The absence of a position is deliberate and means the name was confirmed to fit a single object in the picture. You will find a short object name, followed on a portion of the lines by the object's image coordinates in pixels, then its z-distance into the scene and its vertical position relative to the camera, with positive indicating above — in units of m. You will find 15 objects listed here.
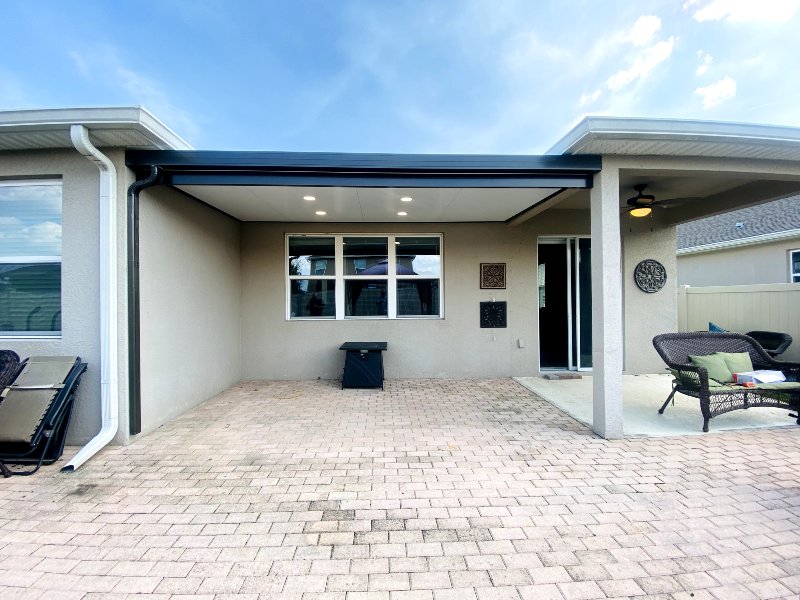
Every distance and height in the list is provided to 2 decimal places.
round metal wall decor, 6.25 +0.36
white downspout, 3.28 +0.01
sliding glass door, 6.29 -0.05
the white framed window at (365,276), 6.16 +0.45
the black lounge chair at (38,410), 2.93 -0.87
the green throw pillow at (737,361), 4.12 -0.74
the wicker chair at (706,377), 3.65 -0.83
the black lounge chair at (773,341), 5.79 -0.73
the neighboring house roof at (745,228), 9.22 +2.09
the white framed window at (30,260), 3.57 +0.47
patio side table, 5.47 -0.99
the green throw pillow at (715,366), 4.04 -0.78
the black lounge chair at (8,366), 3.19 -0.54
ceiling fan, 4.66 +1.27
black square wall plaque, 6.14 -0.24
